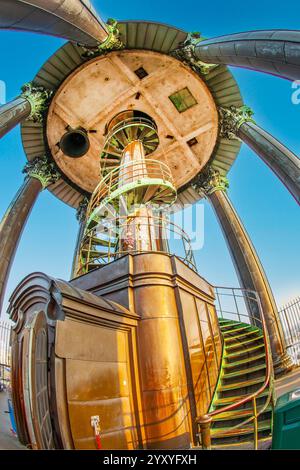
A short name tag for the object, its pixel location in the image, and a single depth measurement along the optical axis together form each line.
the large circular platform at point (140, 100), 12.57
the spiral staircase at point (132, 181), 9.24
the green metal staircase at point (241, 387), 4.86
